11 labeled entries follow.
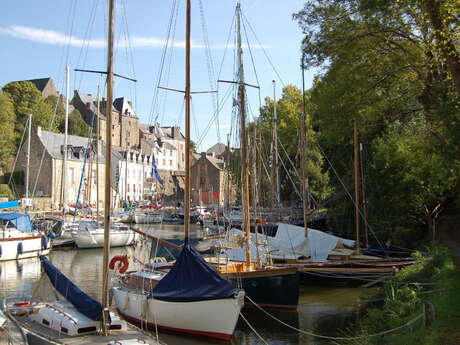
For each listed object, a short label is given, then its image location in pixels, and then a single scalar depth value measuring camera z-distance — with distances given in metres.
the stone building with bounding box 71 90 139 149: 93.69
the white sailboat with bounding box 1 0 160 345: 10.14
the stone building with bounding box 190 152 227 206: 86.28
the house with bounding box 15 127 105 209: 57.78
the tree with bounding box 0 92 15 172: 59.88
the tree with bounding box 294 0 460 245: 12.88
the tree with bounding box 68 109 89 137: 80.38
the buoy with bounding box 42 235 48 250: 30.78
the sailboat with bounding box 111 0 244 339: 12.70
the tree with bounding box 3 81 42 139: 75.62
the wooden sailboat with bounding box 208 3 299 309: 16.66
